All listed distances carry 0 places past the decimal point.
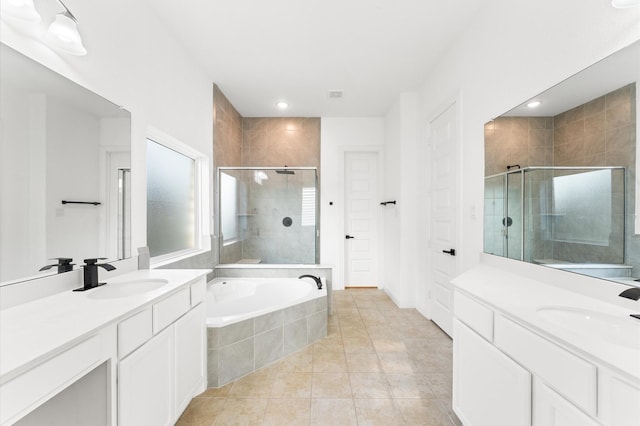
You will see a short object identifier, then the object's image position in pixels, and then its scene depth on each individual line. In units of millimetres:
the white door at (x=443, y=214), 2508
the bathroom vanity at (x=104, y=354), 743
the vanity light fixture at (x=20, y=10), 1006
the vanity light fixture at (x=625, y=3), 960
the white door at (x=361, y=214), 4355
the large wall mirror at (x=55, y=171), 1076
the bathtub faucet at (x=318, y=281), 2788
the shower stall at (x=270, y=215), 3523
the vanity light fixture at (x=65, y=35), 1161
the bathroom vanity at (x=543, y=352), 717
